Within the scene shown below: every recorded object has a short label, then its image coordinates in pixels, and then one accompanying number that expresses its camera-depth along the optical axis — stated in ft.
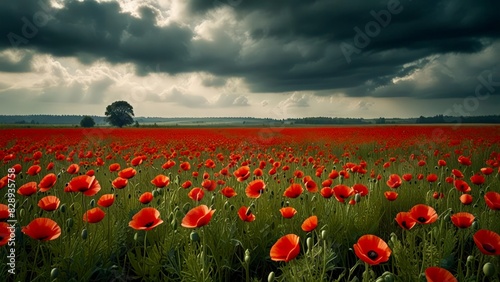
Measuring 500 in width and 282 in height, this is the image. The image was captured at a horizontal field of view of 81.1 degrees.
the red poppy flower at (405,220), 6.18
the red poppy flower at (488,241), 4.81
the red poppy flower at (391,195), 9.13
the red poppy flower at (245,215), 7.38
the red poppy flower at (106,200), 7.52
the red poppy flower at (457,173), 10.66
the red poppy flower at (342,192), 8.24
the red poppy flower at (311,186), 9.50
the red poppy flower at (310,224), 5.97
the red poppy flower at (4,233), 5.28
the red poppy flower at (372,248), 4.68
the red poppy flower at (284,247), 5.01
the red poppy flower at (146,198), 8.34
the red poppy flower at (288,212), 7.23
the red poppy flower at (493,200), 6.47
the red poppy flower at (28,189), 8.04
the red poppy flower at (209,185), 9.84
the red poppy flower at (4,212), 6.97
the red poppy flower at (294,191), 8.37
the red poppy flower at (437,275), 3.98
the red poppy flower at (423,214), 5.98
